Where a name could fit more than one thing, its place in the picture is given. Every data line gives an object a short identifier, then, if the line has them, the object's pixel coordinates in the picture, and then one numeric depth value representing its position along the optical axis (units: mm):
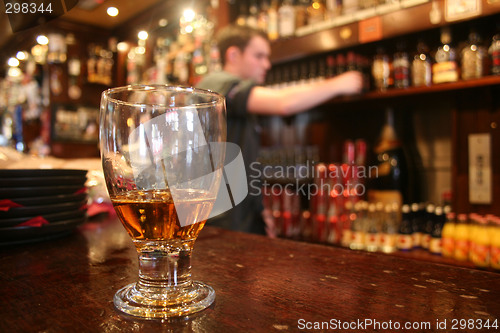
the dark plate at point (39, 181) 716
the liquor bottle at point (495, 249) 1539
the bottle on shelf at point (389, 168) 2082
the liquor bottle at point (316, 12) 2156
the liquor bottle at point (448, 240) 1674
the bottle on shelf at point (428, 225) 1813
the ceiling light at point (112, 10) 2047
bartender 1757
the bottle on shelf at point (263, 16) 2430
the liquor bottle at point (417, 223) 1851
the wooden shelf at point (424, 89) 1551
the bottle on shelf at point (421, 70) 1829
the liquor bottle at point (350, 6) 1949
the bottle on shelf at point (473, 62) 1644
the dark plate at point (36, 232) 723
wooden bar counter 366
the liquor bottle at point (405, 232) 1814
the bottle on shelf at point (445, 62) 1677
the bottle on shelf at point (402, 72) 1867
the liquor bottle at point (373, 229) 1906
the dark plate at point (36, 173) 708
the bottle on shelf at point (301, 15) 2254
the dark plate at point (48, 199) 737
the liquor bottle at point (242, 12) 2622
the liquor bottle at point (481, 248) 1575
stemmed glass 430
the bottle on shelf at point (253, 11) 2565
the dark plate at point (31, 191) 717
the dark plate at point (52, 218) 717
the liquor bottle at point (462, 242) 1635
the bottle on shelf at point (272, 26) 2352
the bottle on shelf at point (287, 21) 2238
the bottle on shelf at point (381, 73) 1957
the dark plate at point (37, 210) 719
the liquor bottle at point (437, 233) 1743
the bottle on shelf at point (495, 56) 1580
